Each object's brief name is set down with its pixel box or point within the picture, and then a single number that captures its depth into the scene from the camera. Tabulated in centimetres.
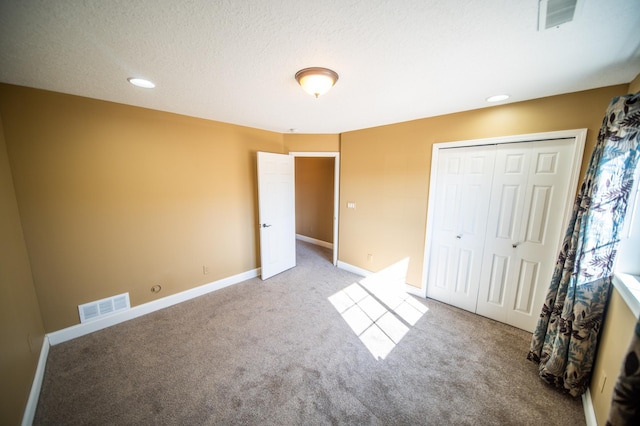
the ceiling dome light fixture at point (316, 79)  156
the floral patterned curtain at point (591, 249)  140
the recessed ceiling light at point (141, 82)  175
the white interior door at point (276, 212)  339
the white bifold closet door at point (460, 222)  248
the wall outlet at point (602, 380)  139
